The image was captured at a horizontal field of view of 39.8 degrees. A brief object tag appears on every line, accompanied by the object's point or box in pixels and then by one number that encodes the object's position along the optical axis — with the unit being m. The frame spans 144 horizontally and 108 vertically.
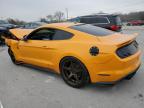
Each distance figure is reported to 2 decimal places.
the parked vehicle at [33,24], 18.21
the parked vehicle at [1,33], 11.29
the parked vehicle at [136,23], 45.10
